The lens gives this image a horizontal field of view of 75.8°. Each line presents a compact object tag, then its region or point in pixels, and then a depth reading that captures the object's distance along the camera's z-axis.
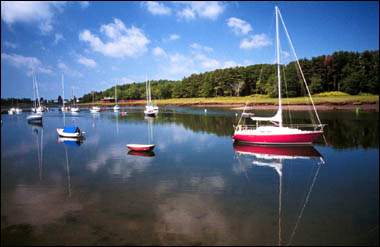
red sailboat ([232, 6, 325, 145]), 27.33
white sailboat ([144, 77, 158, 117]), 78.75
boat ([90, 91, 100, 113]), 116.73
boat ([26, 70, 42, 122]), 68.00
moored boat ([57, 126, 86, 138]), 37.12
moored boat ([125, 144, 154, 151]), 26.65
